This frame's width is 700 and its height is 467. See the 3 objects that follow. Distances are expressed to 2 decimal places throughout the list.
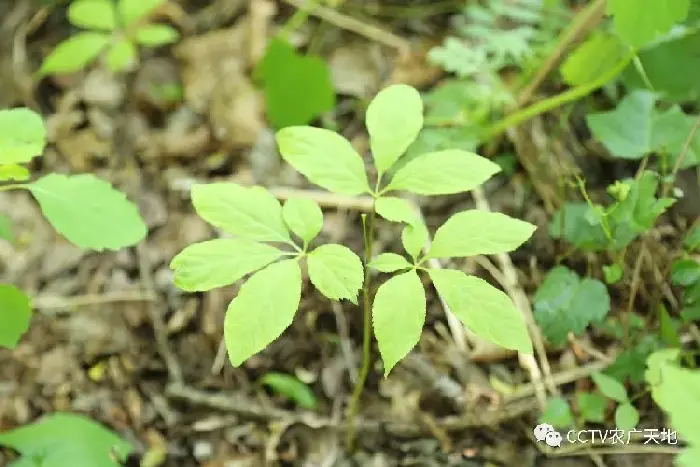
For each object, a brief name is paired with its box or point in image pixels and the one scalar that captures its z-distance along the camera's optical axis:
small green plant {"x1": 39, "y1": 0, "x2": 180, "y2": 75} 1.43
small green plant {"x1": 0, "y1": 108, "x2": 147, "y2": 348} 1.14
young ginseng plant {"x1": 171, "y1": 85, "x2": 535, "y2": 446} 1.08
